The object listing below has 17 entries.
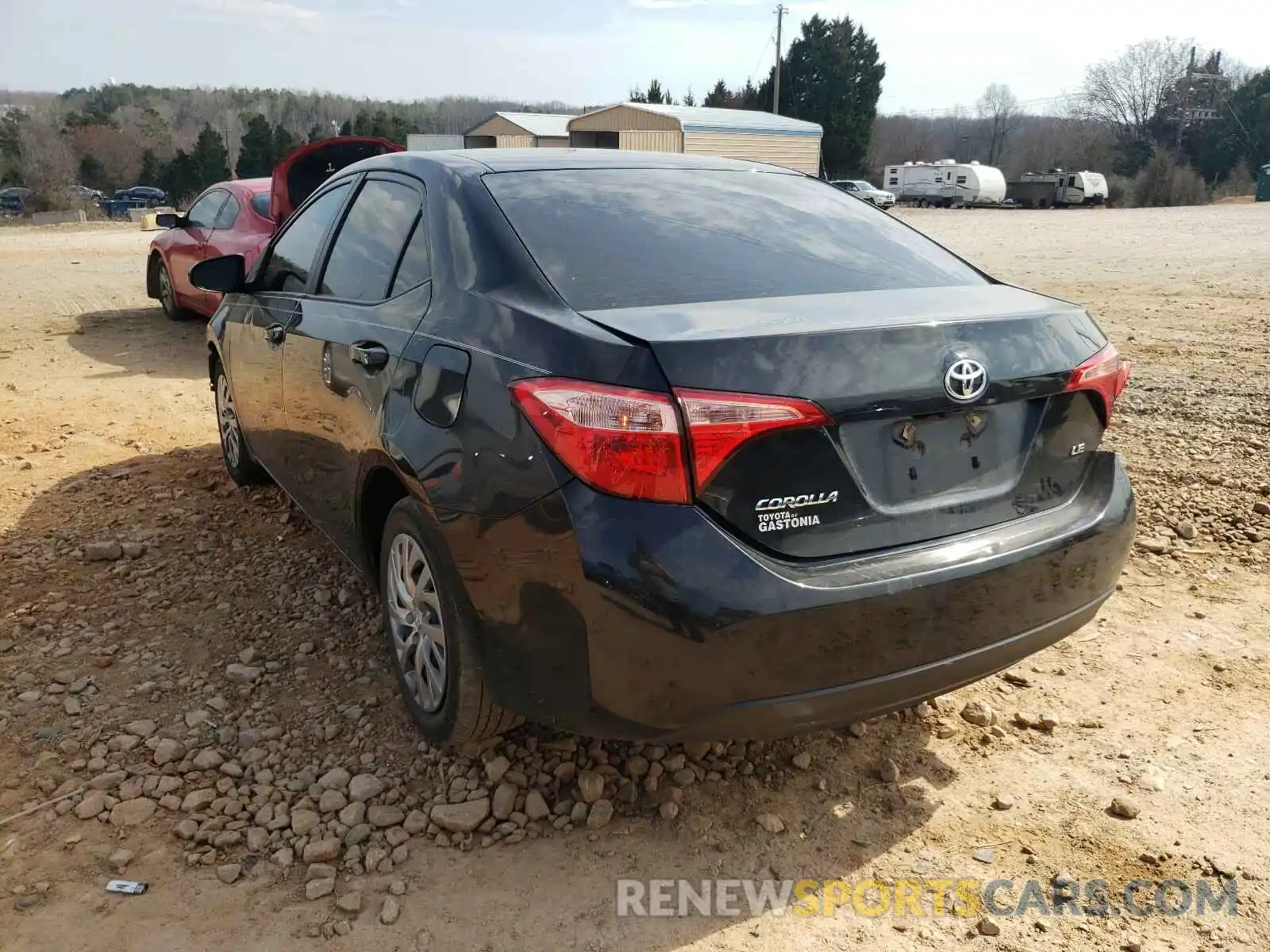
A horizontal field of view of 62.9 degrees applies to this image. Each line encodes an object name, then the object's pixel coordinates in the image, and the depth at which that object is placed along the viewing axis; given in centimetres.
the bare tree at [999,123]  11100
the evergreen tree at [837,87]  7031
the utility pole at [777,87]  6300
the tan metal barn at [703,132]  4084
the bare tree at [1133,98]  7981
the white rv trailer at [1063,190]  5519
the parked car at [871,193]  4184
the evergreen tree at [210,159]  5894
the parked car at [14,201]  4675
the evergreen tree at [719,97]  7969
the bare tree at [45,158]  5784
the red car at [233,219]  873
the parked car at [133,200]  4809
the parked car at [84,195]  4983
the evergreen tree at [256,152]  5866
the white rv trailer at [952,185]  5528
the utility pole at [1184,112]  7519
